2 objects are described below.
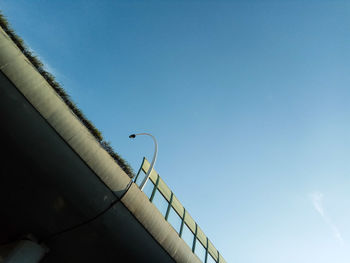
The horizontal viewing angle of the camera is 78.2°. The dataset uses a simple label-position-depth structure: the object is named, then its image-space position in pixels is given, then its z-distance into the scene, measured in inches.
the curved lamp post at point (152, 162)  358.3
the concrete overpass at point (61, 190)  247.4
